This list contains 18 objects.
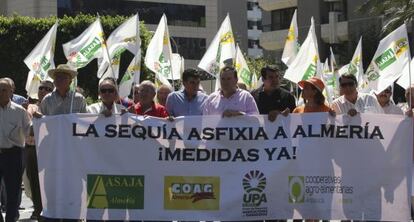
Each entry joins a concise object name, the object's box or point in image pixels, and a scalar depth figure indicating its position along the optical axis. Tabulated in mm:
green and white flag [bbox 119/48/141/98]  14945
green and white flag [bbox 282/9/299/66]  17084
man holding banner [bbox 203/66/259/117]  8336
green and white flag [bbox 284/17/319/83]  14162
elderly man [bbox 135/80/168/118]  8648
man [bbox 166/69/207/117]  8891
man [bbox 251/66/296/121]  8812
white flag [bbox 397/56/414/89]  9992
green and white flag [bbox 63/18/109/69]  13578
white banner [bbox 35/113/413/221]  8148
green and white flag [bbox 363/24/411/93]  10234
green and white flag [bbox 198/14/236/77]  17328
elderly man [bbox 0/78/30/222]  9281
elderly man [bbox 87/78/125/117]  8516
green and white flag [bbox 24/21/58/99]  15156
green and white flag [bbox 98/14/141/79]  14242
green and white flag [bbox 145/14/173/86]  16109
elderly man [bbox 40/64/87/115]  8703
